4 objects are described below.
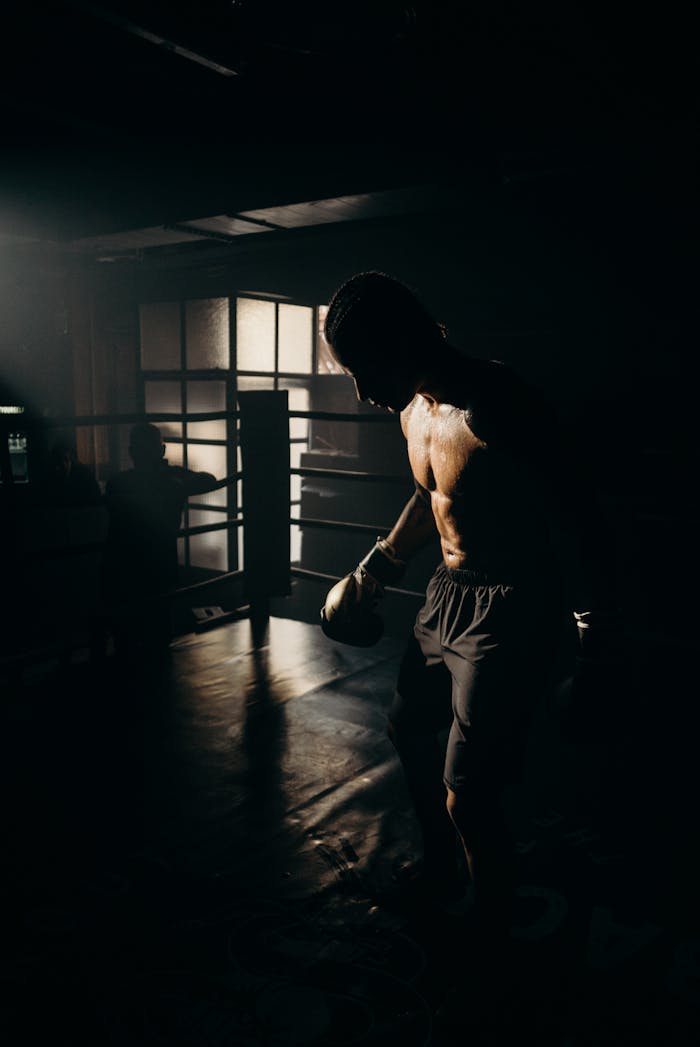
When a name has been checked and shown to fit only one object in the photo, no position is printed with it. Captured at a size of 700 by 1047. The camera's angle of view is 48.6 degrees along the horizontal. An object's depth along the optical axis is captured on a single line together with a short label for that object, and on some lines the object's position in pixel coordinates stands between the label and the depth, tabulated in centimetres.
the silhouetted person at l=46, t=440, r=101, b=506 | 500
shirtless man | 156
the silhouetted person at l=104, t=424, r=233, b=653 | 388
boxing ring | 424
